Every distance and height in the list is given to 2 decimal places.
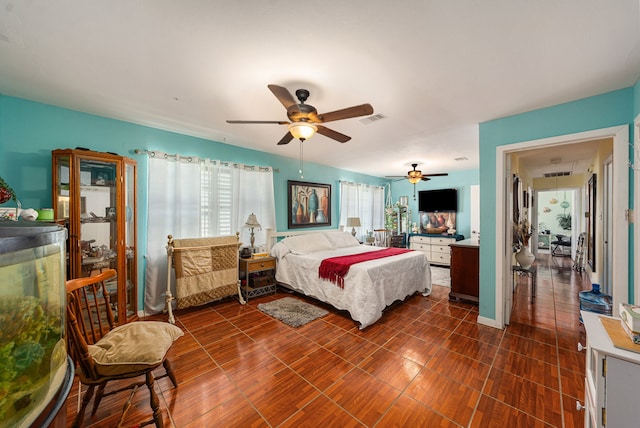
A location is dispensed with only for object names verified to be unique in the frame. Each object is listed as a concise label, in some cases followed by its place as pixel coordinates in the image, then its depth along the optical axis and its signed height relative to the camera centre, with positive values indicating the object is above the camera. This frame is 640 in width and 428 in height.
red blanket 3.15 -0.68
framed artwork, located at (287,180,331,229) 4.86 +0.20
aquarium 0.66 -0.33
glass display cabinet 2.45 +0.00
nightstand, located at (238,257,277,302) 3.78 -1.02
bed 2.92 -0.87
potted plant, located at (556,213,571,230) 8.27 -0.28
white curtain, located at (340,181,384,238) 5.94 +0.24
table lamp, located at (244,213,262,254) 3.88 -0.14
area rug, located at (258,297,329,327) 3.02 -1.30
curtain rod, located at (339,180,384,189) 5.91 +0.78
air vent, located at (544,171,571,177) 5.91 +1.00
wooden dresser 3.56 -0.87
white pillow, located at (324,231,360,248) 4.76 -0.51
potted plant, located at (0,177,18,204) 1.90 +0.17
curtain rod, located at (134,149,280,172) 3.12 +0.80
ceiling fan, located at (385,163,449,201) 4.79 +0.73
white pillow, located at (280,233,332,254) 4.09 -0.51
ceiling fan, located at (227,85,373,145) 1.90 +0.84
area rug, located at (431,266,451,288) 4.67 -1.33
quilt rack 3.16 -0.76
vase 3.61 -0.65
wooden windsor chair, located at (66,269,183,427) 1.38 -0.86
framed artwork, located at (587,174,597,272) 4.45 -0.20
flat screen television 6.38 +0.36
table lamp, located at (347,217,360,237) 5.71 -0.19
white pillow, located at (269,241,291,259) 4.06 -0.61
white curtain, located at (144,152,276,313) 3.22 +0.17
